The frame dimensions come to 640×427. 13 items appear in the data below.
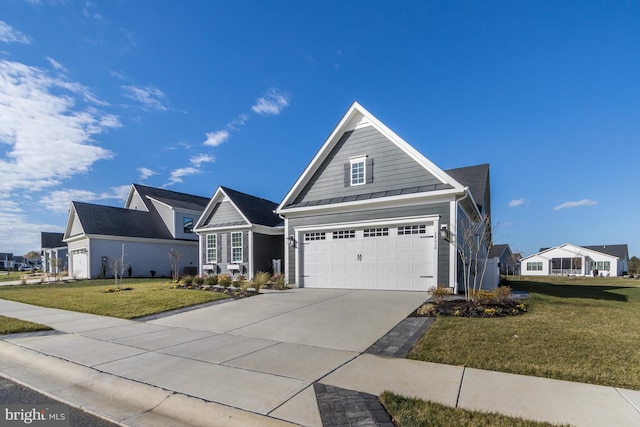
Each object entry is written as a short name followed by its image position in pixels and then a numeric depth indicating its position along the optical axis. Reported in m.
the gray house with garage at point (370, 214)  11.85
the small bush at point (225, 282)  13.99
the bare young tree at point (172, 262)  25.51
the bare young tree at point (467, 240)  10.28
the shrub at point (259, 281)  13.17
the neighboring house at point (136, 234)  24.86
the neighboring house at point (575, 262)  43.41
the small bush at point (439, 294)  9.57
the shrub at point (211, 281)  14.97
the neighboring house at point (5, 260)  70.06
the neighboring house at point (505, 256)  39.23
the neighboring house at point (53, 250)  29.93
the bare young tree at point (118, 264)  24.81
